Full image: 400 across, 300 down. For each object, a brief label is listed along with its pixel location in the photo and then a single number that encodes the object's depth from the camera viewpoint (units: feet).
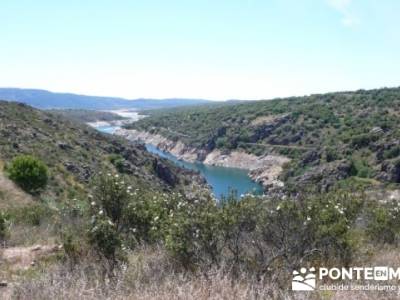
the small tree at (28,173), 107.65
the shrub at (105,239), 22.08
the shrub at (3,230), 33.01
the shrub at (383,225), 36.40
